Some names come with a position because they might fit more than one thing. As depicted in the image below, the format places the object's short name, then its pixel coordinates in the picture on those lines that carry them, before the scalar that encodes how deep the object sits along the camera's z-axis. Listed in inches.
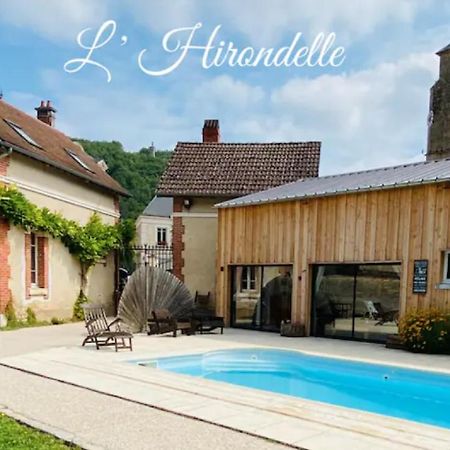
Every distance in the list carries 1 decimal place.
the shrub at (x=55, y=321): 614.1
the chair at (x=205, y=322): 534.7
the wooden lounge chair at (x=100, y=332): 399.2
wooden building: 441.4
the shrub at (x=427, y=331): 408.8
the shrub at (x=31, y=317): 571.7
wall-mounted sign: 437.1
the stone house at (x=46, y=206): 546.6
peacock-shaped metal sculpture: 528.1
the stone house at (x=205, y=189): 721.0
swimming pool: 284.2
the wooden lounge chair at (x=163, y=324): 506.6
